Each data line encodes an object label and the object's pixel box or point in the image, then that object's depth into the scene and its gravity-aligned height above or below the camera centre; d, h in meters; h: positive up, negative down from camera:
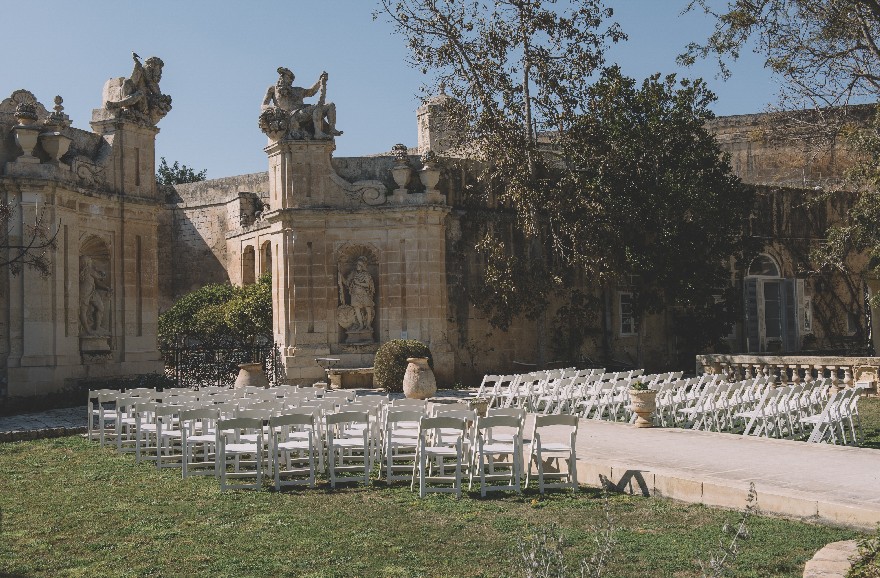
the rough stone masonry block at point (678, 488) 7.49 -1.37
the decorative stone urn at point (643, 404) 11.86 -1.02
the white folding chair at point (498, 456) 8.20 -1.19
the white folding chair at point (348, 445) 8.62 -1.15
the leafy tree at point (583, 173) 19.73 +3.39
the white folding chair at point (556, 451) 8.28 -1.16
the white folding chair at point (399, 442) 8.73 -1.14
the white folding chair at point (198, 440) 9.16 -1.10
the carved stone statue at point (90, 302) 17.94 +0.67
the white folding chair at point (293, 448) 8.47 -1.16
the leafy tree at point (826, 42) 16.81 +5.24
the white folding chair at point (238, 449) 8.38 -1.11
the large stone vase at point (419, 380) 15.46 -0.86
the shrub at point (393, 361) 18.09 -0.61
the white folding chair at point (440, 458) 8.02 -1.17
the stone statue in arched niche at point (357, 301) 19.88 +0.63
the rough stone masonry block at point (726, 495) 7.14 -1.35
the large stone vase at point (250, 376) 16.38 -0.78
